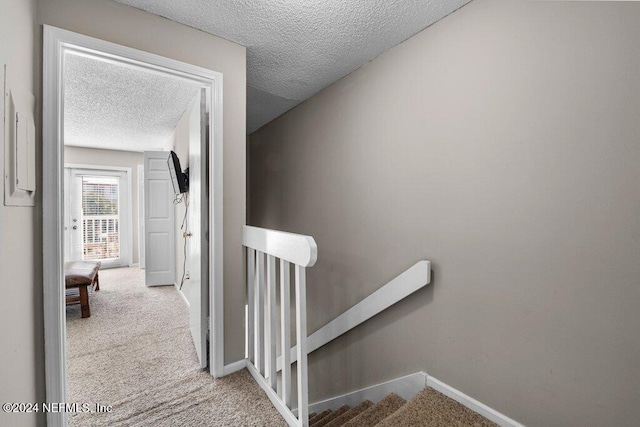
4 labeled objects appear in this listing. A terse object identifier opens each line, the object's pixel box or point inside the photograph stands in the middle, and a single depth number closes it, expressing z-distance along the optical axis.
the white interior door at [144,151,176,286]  4.28
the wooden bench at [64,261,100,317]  2.87
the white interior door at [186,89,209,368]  1.89
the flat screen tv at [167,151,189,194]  3.11
